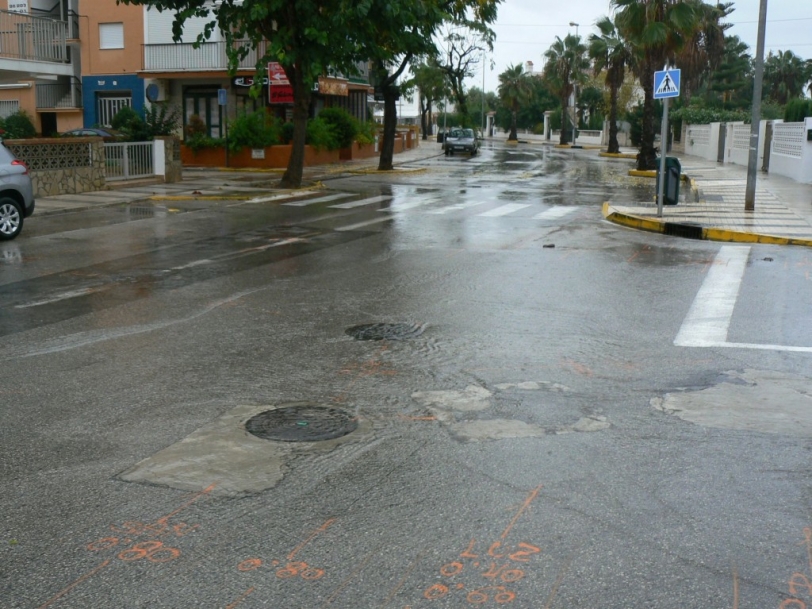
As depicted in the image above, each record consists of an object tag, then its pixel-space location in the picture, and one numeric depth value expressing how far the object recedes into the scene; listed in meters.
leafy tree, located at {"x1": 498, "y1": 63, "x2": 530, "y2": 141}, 94.75
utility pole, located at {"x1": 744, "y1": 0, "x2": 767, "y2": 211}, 18.72
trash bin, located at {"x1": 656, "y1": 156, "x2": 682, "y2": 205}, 19.52
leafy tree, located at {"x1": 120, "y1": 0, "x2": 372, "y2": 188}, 23.53
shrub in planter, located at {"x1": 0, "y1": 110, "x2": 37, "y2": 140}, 33.96
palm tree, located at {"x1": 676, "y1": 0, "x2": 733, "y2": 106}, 62.00
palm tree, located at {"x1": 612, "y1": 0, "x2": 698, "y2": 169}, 33.19
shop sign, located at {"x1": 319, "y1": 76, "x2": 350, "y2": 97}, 40.72
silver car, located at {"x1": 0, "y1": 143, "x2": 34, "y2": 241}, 15.31
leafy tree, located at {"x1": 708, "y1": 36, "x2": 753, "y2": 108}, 82.31
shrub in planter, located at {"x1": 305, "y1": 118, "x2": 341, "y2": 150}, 39.44
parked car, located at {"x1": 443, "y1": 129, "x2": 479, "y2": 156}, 56.45
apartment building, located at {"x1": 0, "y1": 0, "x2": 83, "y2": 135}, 41.25
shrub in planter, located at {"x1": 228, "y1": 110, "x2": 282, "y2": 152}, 36.25
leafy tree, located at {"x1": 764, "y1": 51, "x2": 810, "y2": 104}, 86.06
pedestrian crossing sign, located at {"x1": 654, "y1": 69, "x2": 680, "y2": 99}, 17.64
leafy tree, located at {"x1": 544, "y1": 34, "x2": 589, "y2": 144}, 78.75
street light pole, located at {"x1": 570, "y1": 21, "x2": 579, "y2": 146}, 80.51
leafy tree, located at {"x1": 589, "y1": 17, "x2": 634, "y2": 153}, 53.59
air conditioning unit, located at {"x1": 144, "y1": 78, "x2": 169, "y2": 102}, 40.00
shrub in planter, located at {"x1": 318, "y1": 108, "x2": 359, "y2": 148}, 42.28
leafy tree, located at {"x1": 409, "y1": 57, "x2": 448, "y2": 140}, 56.34
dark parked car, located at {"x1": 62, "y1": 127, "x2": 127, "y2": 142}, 30.20
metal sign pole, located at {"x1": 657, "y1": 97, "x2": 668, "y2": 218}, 17.73
